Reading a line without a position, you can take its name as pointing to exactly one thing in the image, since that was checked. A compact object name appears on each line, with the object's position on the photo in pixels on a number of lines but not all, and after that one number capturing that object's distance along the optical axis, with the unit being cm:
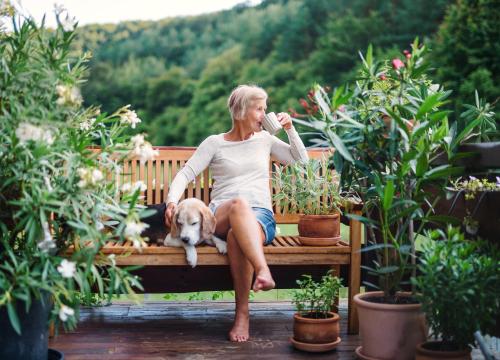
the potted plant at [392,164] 281
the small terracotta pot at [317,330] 316
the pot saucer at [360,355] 288
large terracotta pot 281
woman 358
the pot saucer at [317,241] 357
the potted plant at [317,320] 316
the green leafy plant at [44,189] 258
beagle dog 340
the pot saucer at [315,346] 314
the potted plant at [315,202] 358
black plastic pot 270
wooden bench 345
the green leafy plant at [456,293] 253
